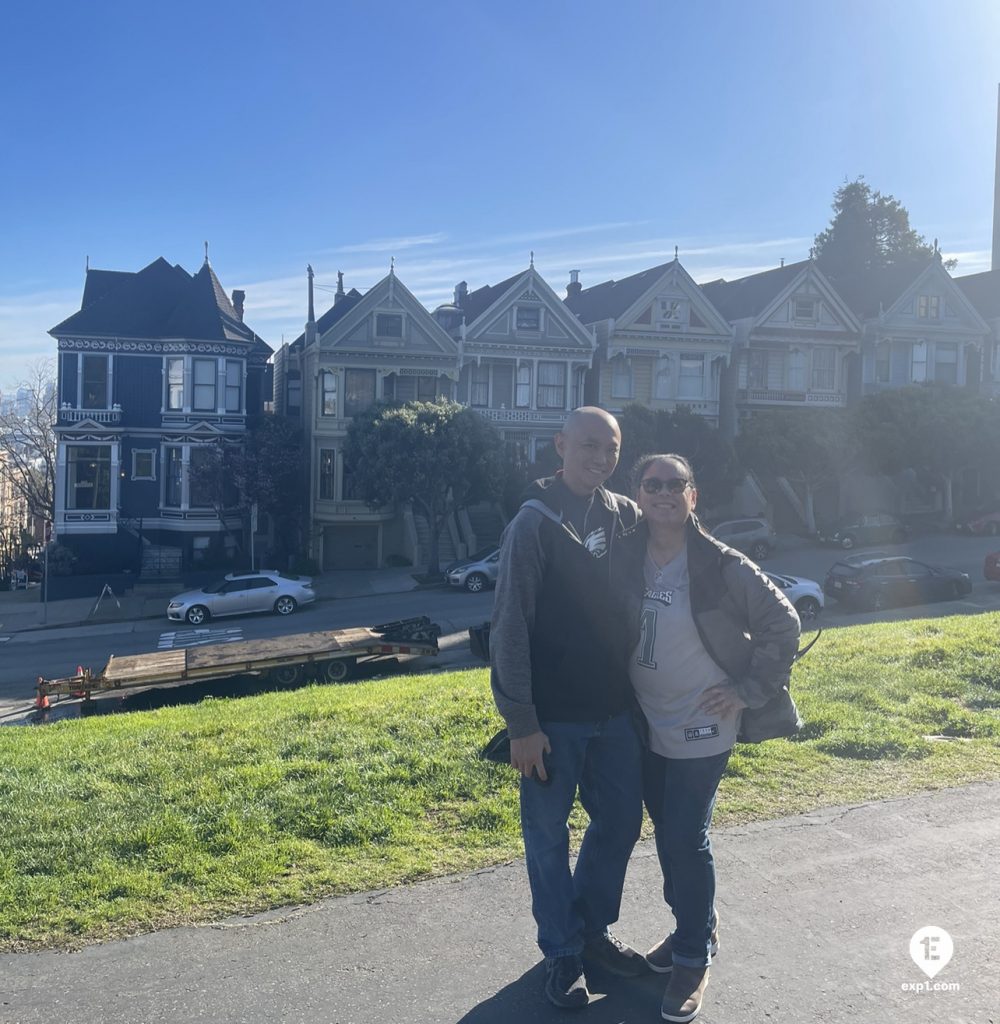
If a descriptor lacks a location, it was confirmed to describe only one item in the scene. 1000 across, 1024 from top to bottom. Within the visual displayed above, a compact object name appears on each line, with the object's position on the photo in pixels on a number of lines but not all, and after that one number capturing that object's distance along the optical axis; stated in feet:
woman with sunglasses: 13.41
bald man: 13.55
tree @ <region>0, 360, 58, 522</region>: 138.62
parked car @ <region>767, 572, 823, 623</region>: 74.54
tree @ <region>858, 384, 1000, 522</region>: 118.01
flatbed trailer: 51.93
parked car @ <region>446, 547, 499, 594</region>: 95.71
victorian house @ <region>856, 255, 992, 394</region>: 141.08
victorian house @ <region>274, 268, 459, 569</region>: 120.16
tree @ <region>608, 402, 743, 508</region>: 111.14
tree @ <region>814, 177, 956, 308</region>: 209.36
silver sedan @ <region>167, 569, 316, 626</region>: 88.48
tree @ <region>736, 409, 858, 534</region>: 115.85
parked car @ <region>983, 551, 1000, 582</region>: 87.76
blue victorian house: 115.75
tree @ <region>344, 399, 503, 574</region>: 101.50
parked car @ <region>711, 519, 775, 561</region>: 106.01
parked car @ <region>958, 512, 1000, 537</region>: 121.29
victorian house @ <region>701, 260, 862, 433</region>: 136.26
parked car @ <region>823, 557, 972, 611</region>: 79.30
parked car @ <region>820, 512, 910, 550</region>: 114.62
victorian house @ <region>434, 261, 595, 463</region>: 127.85
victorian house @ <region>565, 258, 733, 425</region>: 131.75
